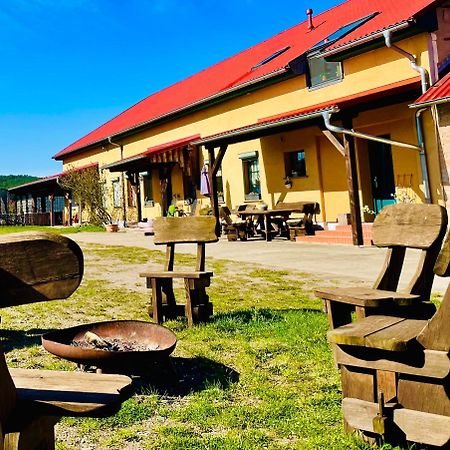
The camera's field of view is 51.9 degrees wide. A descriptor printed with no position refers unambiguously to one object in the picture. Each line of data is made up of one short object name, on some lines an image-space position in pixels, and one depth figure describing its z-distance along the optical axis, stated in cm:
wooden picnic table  1341
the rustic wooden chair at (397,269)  292
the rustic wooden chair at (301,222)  1339
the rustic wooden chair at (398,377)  203
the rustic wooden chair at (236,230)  1467
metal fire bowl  292
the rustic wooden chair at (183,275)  471
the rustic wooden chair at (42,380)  129
